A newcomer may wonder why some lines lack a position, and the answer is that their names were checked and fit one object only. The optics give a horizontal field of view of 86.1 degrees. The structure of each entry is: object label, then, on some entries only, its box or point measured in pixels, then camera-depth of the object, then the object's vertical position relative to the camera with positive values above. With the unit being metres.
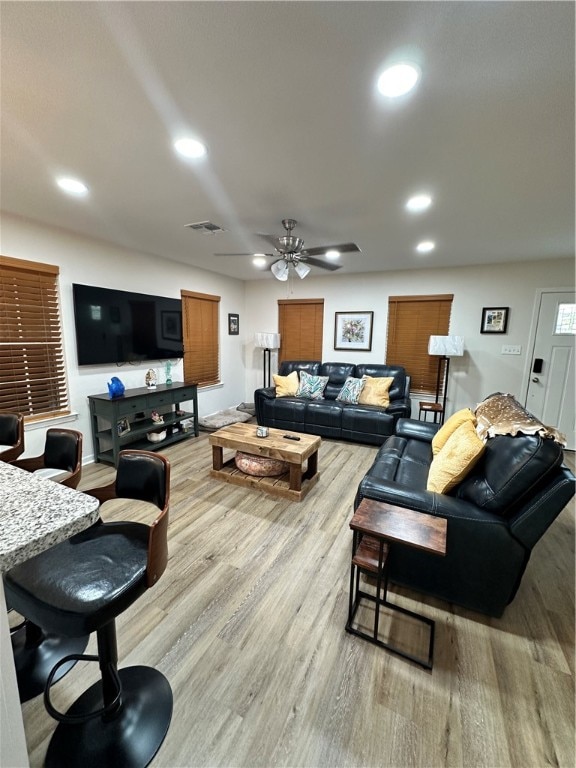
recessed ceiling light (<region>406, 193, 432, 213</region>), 2.33 +1.13
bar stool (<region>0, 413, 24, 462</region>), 2.05 -0.62
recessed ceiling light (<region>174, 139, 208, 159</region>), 1.70 +1.09
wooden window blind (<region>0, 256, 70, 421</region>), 2.82 -0.04
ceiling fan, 2.68 +0.86
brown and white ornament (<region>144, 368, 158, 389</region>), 4.05 -0.51
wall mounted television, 3.39 +0.18
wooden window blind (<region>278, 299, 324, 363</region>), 5.62 +0.30
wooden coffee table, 2.83 -1.05
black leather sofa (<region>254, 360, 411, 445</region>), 4.27 -0.94
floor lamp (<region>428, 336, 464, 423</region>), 4.28 +0.03
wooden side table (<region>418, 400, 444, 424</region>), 4.37 -0.86
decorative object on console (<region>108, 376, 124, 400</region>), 3.46 -0.54
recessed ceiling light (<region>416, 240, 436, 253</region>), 3.42 +1.17
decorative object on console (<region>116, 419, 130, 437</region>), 3.48 -1.00
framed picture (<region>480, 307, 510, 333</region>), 4.41 +0.42
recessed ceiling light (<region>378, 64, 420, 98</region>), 1.21 +1.08
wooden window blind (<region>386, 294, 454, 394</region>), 4.79 +0.24
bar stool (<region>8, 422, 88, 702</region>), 1.33 -1.43
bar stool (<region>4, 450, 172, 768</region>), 0.92 -0.79
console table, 3.39 -0.98
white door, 4.12 -0.18
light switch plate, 4.41 +0.01
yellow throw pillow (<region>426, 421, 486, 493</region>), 1.79 -0.68
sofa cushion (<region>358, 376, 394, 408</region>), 4.53 -0.67
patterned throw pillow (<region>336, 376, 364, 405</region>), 4.67 -0.69
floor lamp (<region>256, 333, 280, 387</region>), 5.55 +0.05
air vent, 2.91 +1.11
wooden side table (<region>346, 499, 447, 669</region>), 1.41 -0.86
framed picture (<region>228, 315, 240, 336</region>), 5.80 +0.34
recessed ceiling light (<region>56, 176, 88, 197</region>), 2.14 +1.09
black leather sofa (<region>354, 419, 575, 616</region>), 1.48 -0.85
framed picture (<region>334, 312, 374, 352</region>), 5.25 +0.25
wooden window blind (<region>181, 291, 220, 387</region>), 4.86 +0.07
